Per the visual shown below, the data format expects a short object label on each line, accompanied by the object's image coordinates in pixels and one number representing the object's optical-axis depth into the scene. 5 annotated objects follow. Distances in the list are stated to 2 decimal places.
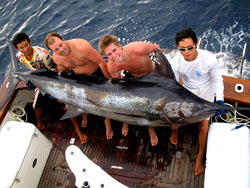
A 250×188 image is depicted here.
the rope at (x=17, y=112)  3.73
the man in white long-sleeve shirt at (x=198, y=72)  2.43
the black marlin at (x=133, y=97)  2.40
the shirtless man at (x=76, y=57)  2.92
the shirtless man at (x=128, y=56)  2.59
